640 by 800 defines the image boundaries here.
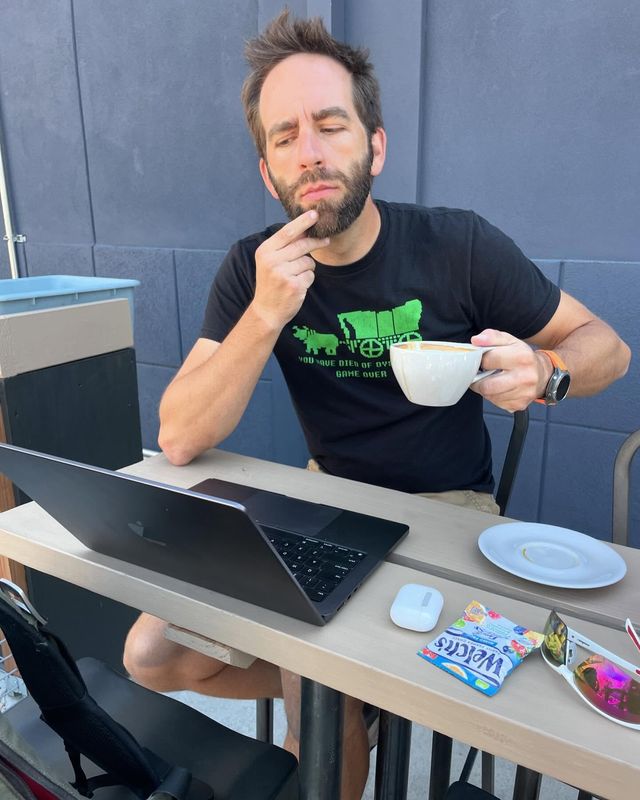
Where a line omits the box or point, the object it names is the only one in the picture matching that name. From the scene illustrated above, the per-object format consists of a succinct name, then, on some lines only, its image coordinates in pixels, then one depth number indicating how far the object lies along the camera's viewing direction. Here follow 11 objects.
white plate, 0.74
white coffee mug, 0.77
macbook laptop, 0.58
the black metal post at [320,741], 0.74
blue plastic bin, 1.58
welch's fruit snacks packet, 0.58
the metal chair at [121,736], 0.56
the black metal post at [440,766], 1.05
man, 1.25
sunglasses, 0.54
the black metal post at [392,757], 0.99
